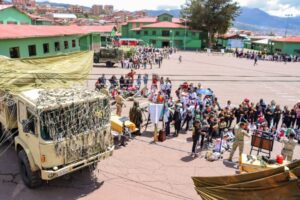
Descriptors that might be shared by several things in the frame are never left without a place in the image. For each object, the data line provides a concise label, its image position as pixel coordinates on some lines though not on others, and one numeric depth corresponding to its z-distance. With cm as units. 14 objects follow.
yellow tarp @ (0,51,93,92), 1003
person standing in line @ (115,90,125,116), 1429
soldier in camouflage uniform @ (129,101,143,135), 1262
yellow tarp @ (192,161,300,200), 505
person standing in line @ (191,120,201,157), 1081
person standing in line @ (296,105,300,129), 1372
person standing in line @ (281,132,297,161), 980
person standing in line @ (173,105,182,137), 1276
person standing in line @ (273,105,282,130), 1388
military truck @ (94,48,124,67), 3252
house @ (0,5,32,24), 3219
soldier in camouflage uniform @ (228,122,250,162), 1017
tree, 5991
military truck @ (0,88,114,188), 769
